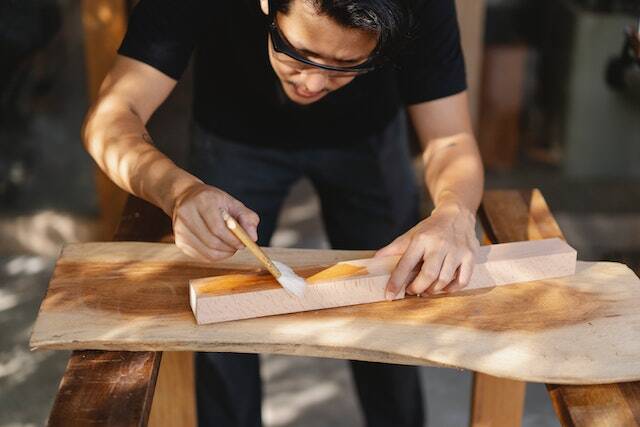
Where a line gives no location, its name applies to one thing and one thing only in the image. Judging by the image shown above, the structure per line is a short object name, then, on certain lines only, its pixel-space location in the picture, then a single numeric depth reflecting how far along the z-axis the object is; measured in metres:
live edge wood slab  1.48
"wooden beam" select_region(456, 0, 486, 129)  3.06
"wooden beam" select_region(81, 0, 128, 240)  3.00
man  1.56
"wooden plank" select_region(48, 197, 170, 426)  1.35
